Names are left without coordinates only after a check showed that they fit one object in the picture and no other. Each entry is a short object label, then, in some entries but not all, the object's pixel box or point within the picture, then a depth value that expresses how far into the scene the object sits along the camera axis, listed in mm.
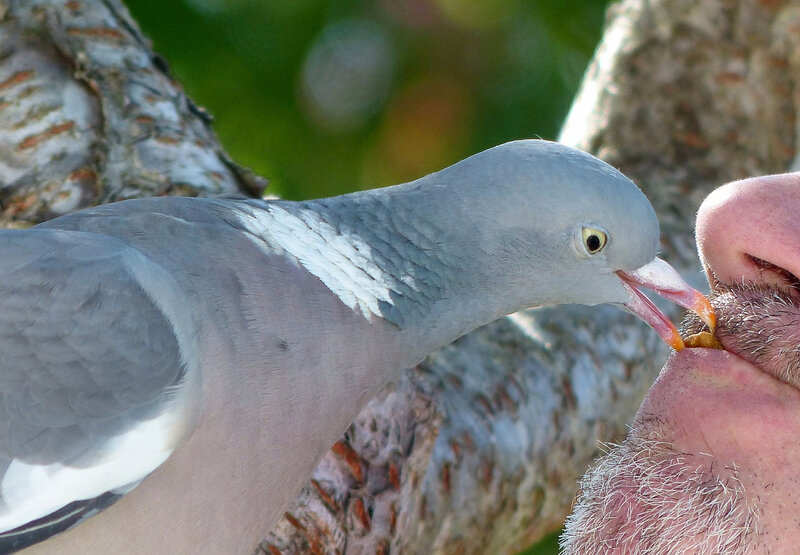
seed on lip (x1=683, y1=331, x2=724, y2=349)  3446
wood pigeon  3384
